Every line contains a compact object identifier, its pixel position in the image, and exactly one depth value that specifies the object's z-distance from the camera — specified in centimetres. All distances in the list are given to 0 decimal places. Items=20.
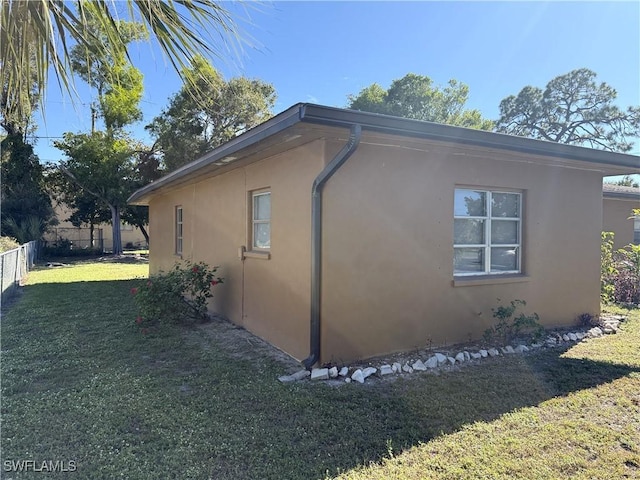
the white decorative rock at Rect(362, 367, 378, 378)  444
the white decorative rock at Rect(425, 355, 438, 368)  477
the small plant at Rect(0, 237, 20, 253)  1302
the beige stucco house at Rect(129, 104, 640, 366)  462
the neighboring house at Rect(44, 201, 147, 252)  2566
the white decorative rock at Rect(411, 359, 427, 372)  467
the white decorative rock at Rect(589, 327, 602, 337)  620
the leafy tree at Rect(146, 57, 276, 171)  2259
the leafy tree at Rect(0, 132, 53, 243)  2083
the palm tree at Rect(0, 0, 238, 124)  196
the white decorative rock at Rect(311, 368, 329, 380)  438
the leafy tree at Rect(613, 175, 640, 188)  3378
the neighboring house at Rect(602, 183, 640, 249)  1215
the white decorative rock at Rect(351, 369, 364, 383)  432
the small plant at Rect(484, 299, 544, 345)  545
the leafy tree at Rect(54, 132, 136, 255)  2166
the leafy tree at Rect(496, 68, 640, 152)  2822
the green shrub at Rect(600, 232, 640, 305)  870
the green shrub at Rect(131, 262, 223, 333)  669
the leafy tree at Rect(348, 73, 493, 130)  2744
